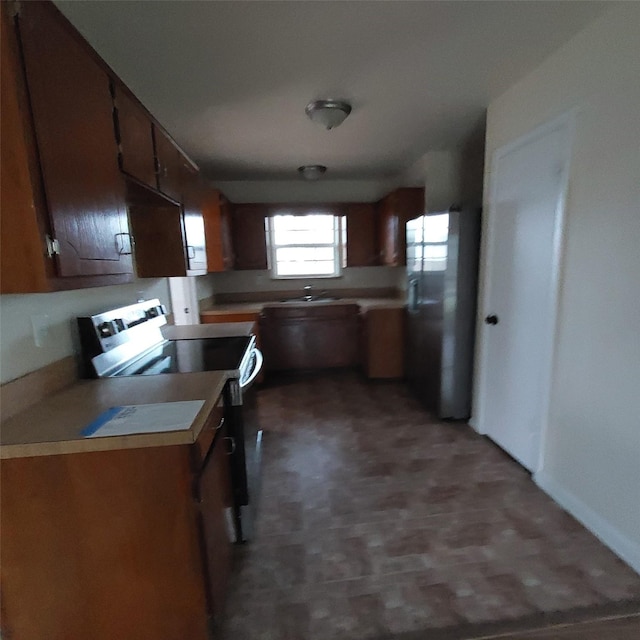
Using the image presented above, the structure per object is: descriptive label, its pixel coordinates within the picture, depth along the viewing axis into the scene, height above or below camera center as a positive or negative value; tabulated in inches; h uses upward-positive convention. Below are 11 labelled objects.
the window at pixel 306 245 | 176.2 +9.2
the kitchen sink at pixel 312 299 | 168.1 -18.1
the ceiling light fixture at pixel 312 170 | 142.1 +38.5
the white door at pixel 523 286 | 74.9 -7.1
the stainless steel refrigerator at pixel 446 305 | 104.0 -14.8
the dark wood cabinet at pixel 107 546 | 39.9 -33.1
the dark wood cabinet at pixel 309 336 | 159.2 -34.0
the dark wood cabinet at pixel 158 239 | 86.6 +7.2
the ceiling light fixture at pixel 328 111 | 86.2 +38.3
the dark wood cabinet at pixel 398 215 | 148.5 +19.6
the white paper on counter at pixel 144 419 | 40.1 -18.7
